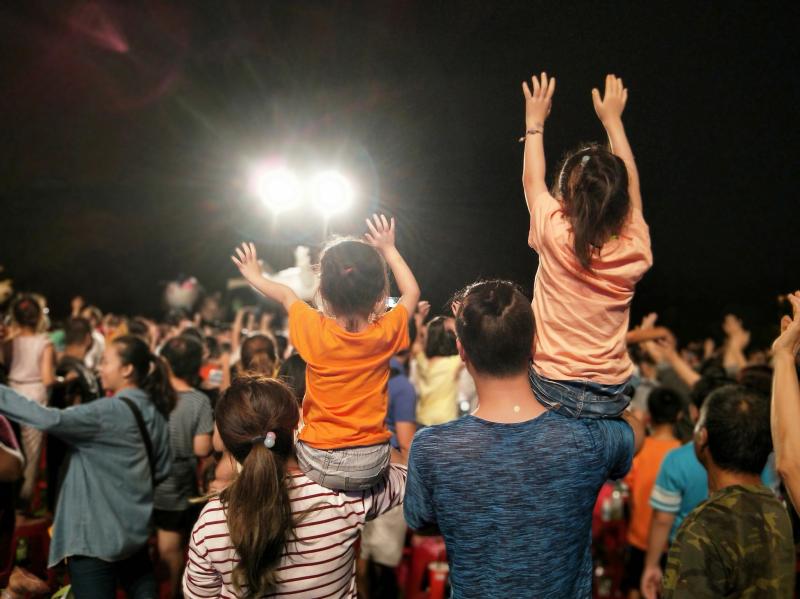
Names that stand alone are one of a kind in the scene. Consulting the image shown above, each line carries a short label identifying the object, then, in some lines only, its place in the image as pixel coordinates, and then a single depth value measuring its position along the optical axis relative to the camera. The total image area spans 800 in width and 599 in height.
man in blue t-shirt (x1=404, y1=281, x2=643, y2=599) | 1.68
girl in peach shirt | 1.77
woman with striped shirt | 1.87
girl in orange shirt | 2.04
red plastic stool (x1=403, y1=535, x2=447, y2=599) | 4.52
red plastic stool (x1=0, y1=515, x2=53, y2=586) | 3.60
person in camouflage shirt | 1.92
